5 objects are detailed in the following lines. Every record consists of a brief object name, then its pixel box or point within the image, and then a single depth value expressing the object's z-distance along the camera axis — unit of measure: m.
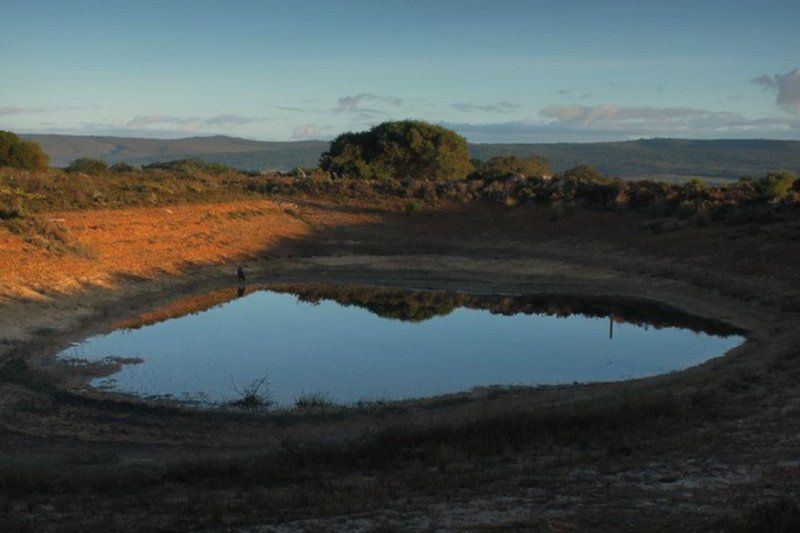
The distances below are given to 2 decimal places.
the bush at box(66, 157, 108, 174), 59.44
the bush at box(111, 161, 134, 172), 63.95
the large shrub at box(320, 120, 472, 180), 66.12
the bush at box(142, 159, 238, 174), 64.81
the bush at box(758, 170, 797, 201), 38.16
